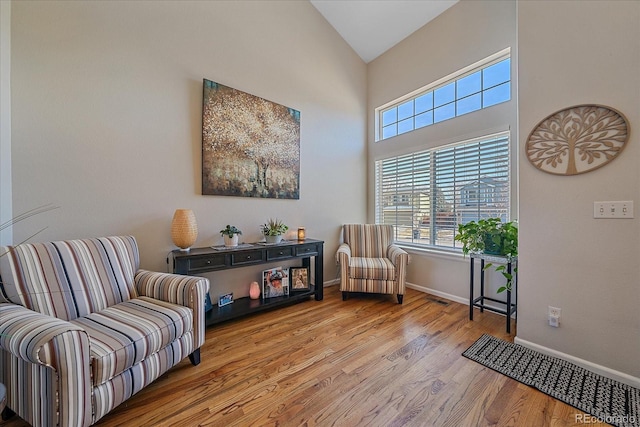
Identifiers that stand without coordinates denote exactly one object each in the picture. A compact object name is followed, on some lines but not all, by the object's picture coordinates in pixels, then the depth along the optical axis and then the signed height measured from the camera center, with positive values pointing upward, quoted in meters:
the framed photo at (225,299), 2.45 -0.91
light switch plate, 1.48 +0.02
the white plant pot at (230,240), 2.43 -0.28
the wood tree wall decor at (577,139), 1.53 +0.50
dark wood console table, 2.08 -0.47
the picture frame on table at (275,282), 2.72 -0.81
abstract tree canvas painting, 2.43 +0.76
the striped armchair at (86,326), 1.00 -0.61
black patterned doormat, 1.29 -1.08
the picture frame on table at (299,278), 2.90 -0.81
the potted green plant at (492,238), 2.16 -0.25
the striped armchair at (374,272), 2.70 -0.69
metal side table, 2.11 -0.76
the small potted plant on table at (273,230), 2.68 -0.20
